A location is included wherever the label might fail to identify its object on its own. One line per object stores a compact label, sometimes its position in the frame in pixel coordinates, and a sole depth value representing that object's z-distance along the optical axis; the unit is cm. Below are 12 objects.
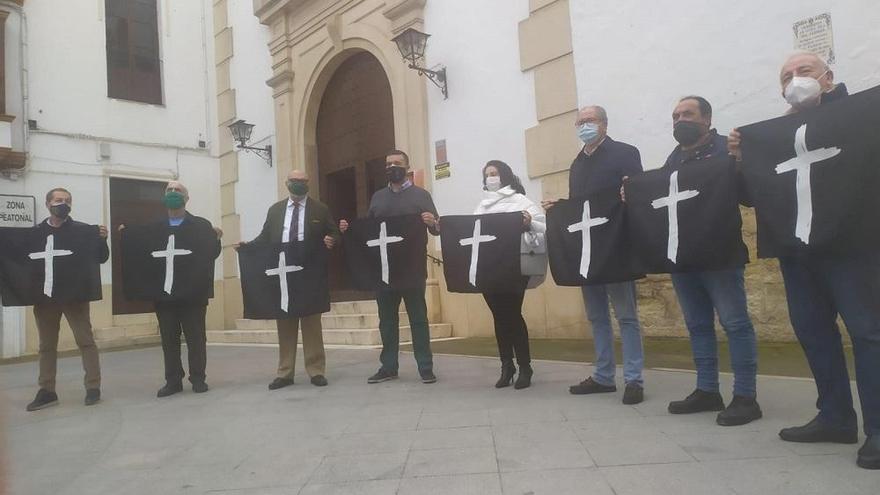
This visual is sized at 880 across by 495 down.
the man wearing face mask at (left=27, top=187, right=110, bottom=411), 500
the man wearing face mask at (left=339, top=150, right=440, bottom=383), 505
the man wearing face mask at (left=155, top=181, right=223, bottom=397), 532
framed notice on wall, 548
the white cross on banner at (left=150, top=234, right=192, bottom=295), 529
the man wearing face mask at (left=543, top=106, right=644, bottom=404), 393
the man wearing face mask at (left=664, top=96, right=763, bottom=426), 328
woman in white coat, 449
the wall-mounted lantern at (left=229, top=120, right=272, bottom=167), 1146
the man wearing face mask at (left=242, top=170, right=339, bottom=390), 533
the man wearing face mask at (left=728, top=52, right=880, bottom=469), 263
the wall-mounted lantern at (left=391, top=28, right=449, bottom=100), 843
